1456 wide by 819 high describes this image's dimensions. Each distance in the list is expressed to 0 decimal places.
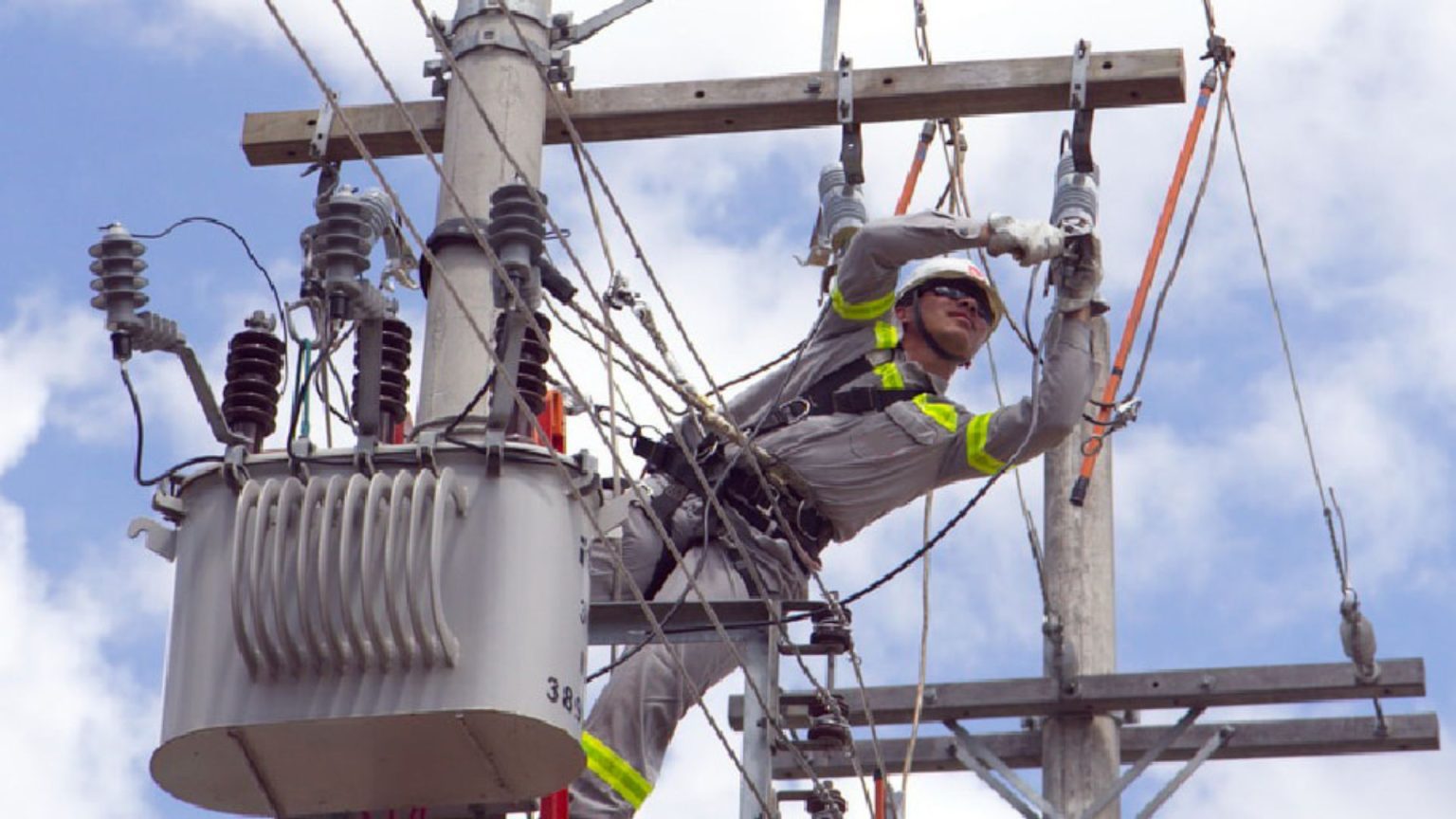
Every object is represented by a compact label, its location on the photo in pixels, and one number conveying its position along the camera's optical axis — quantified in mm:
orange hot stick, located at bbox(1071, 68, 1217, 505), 11734
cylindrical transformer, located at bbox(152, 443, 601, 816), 7031
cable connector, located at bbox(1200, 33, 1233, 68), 12617
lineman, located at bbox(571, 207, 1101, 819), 9062
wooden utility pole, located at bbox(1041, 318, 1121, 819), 11617
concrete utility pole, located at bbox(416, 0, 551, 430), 8148
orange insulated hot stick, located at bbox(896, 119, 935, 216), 12109
